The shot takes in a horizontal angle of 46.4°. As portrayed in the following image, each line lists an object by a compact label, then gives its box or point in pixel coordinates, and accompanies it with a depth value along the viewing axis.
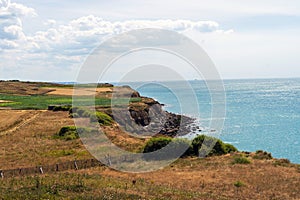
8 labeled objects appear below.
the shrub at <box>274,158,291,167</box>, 34.68
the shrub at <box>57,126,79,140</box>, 48.88
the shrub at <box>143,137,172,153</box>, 40.44
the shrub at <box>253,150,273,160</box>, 38.84
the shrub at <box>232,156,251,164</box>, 35.21
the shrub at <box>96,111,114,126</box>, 60.06
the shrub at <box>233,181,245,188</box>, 25.89
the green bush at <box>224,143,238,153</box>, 43.39
